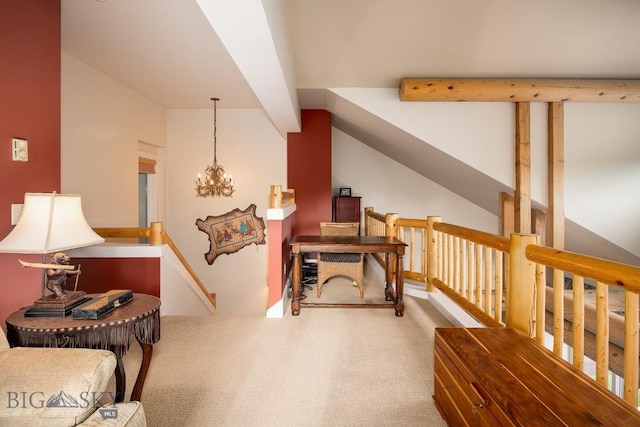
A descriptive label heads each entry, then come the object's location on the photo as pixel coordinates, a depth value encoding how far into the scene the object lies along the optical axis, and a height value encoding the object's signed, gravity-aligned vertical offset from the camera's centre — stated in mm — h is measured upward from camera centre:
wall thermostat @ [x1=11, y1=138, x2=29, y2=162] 1939 +353
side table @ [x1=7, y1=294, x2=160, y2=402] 1535 -565
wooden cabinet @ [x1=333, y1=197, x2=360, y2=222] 6039 +54
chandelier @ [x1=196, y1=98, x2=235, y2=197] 5406 +491
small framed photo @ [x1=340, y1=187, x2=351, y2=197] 6136 +364
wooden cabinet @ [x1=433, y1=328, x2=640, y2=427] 1111 -654
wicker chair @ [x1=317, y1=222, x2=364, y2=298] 3561 -579
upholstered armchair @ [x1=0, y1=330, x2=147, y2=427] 1088 -606
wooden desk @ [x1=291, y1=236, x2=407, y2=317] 3115 -354
